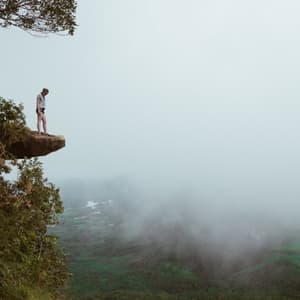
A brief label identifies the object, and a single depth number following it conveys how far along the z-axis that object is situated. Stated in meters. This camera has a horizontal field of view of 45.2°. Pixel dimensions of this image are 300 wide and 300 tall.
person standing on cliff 18.25
